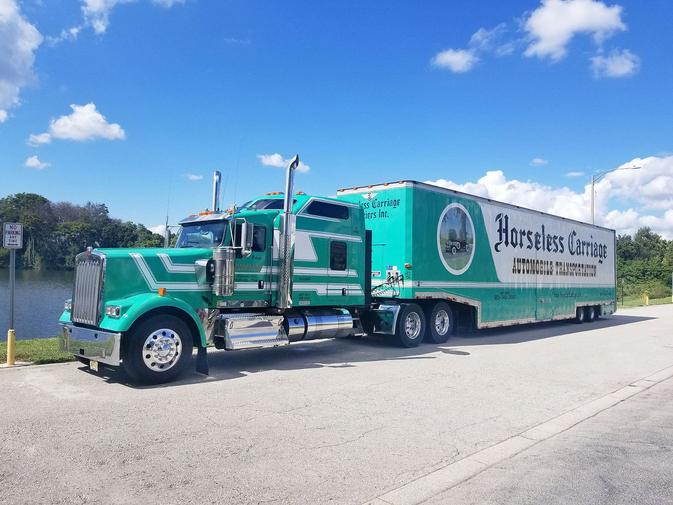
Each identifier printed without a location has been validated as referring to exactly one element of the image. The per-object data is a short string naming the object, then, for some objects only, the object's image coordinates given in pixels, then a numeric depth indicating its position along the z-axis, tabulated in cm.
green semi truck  804
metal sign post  909
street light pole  3028
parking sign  934
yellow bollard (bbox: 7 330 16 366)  905
